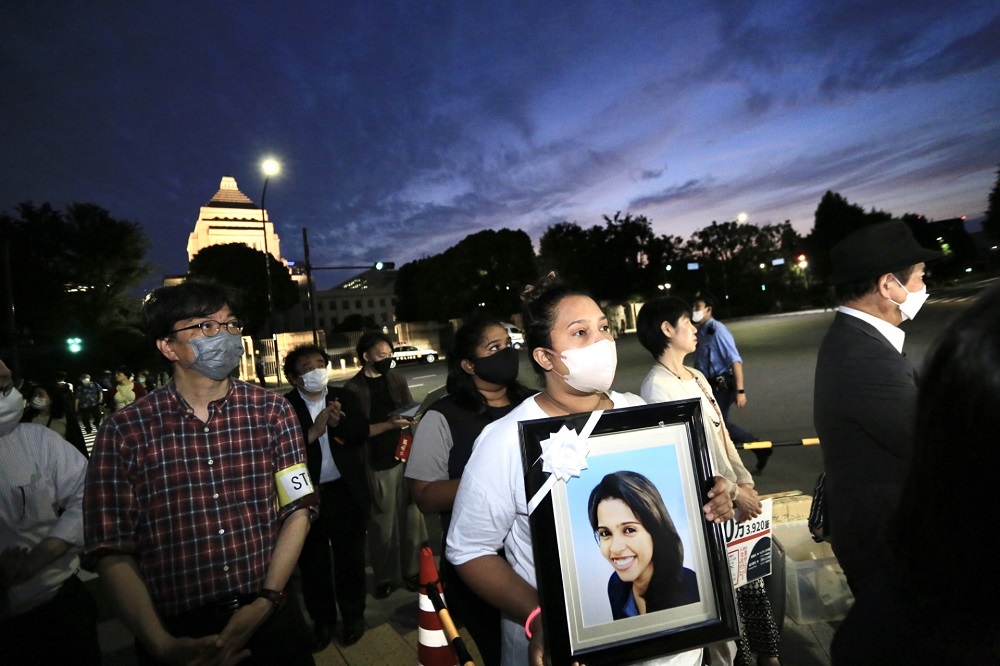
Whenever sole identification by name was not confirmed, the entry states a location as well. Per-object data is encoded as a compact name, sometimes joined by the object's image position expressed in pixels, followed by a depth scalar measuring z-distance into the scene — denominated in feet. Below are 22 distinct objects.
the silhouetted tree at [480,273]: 176.45
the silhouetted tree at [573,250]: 195.00
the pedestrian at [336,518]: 12.22
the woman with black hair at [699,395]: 8.94
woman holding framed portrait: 5.16
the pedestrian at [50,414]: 19.98
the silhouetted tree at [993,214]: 193.26
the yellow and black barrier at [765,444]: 13.94
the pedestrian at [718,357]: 22.36
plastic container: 11.05
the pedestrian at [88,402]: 52.16
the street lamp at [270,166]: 57.88
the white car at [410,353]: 127.24
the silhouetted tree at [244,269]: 151.74
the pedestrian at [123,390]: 45.88
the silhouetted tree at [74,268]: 105.40
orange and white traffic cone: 5.89
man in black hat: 6.48
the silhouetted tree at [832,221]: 245.04
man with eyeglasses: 5.89
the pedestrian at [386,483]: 14.75
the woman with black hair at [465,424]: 7.73
